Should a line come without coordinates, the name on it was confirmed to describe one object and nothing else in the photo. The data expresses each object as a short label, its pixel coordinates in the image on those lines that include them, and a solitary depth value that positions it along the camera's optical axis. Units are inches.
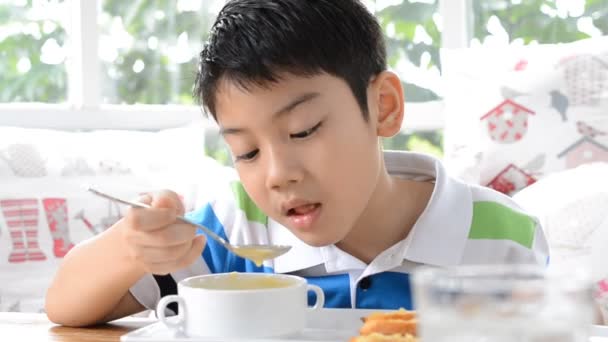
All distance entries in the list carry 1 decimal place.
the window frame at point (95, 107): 114.2
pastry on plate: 45.9
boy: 57.7
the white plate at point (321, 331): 49.7
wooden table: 54.4
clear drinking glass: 36.4
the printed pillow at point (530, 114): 88.5
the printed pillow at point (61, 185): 86.6
